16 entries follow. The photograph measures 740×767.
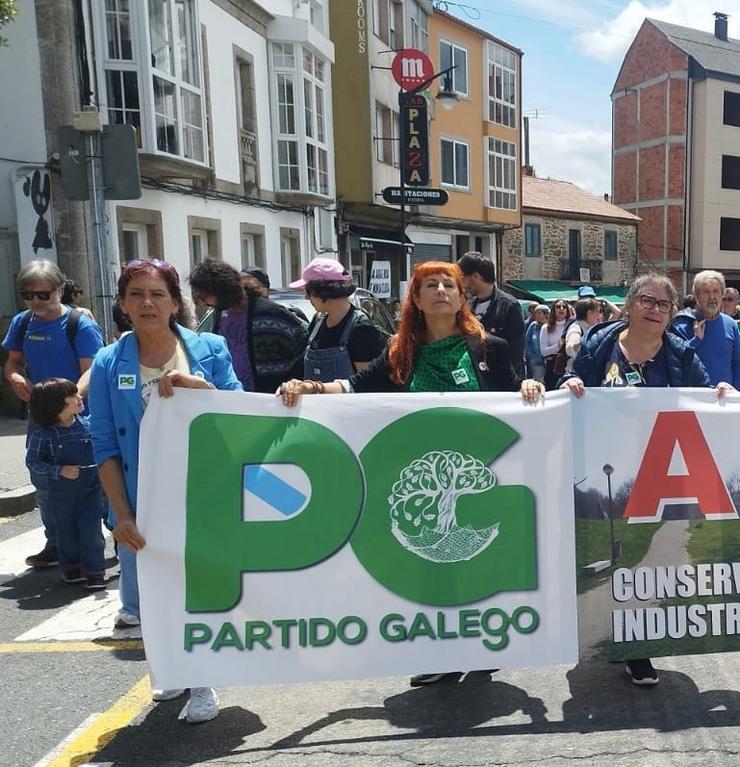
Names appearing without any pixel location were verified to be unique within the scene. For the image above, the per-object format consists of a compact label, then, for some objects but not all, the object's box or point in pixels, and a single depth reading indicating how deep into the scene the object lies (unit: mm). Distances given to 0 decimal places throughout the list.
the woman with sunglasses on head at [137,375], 3211
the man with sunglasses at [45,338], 5062
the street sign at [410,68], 20953
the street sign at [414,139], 22344
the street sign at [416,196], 18391
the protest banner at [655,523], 3281
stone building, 32875
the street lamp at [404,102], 19788
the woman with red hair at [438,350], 3406
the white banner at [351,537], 3045
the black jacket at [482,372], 3459
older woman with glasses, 3504
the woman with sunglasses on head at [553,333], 10672
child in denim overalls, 4941
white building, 12289
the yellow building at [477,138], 27391
